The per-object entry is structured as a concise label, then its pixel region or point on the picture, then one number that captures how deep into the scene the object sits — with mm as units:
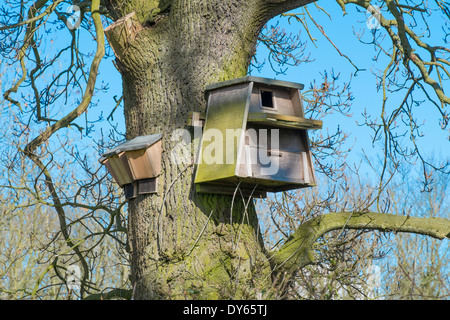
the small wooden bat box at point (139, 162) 7164
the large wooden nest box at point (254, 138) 6785
